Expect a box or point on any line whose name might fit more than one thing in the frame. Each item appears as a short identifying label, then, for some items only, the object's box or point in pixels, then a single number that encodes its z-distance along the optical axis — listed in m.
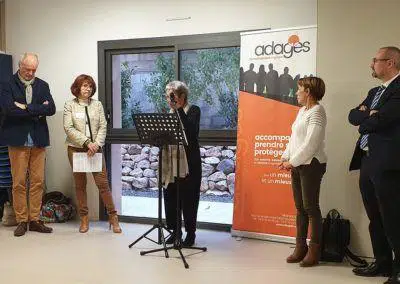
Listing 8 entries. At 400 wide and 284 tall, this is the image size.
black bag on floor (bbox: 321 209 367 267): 3.52
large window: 4.64
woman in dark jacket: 3.74
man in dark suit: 2.93
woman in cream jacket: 4.43
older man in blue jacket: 4.30
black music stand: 3.48
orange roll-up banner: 4.02
